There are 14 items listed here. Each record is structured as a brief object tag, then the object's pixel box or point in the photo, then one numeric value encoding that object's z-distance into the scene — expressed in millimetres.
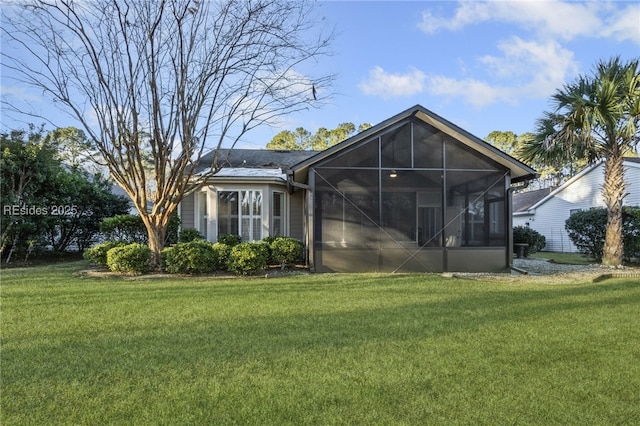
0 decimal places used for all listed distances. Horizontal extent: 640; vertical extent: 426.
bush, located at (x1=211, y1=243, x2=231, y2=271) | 9469
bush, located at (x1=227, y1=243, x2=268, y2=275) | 9062
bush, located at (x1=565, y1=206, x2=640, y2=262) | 11852
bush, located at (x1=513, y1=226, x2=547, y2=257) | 15172
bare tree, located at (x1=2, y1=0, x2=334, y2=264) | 9234
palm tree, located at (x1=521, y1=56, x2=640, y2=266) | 10070
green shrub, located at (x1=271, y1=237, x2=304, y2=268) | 10180
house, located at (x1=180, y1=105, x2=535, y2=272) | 9984
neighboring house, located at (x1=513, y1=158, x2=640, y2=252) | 18172
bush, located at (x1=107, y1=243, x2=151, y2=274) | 8939
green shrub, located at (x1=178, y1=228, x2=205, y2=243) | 12031
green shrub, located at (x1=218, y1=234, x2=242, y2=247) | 11956
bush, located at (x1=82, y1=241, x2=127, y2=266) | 9773
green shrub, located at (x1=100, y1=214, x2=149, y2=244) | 11922
